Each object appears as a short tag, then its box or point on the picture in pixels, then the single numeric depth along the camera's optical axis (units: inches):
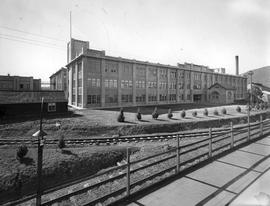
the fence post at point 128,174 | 193.9
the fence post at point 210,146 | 307.6
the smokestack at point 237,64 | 3080.0
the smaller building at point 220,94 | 2306.8
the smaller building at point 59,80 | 2237.7
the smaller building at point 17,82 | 2140.7
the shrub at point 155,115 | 1093.1
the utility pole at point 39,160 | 163.2
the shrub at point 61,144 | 730.2
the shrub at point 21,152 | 649.4
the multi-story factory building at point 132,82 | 1509.6
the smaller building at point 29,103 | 1048.2
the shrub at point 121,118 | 1013.2
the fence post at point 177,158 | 249.9
